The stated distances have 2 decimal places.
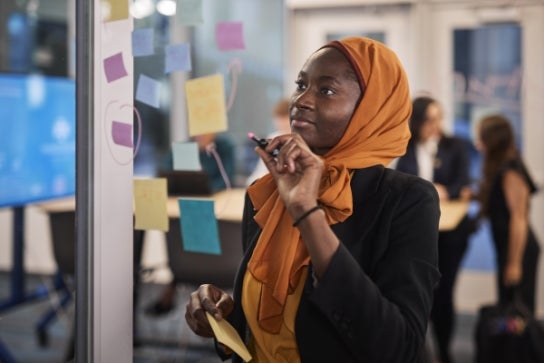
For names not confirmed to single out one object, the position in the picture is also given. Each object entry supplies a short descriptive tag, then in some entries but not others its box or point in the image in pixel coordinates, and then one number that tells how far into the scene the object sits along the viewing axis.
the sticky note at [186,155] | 2.33
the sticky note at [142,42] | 2.21
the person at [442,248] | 3.92
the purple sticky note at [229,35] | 2.36
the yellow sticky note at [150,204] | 2.23
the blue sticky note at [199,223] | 2.30
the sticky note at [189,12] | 2.28
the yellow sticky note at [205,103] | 2.32
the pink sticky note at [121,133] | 2.19
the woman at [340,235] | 1.75
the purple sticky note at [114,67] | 2.17
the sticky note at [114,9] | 2.16
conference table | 2.44
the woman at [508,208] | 3.71
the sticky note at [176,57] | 2.28
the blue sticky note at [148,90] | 2.23
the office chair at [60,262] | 3.45
